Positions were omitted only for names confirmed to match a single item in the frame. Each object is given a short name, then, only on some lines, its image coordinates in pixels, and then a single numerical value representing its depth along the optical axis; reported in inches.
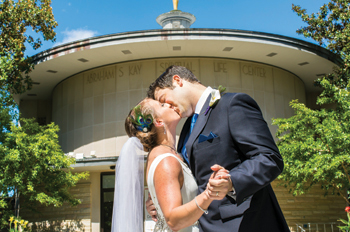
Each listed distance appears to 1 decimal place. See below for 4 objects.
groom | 86.4
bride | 99.2
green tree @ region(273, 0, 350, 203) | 500.1
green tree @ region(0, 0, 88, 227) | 587.2
